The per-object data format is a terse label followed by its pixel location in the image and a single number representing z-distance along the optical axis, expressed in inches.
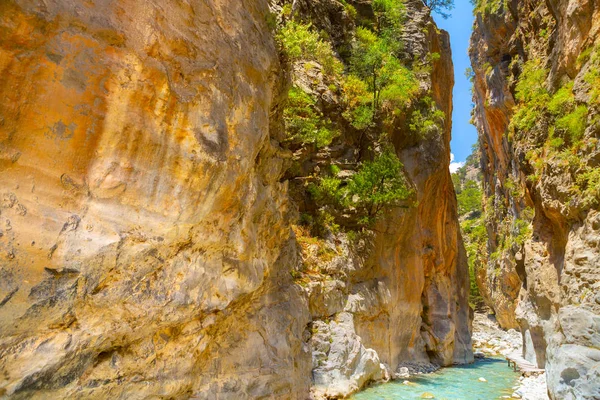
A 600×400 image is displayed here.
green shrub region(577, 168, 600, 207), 362.3
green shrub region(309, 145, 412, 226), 538.6
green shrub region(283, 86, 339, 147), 499.5
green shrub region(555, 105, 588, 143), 405.7
